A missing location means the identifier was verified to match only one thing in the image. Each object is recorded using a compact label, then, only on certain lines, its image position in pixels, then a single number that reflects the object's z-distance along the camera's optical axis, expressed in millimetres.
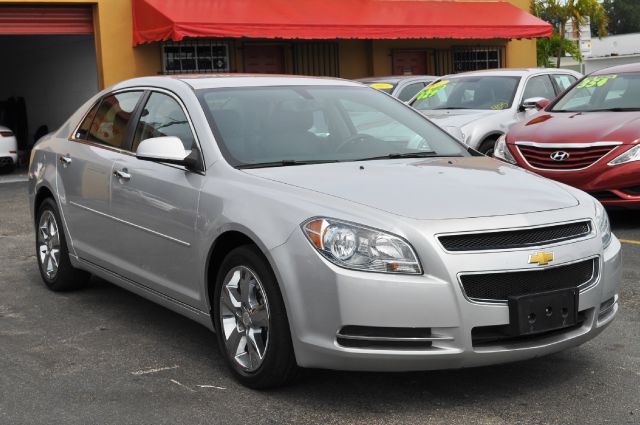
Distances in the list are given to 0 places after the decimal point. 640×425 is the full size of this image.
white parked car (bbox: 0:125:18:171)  17678
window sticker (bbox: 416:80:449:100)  14000
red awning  18922
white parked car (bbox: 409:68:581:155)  12500
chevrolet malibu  4277
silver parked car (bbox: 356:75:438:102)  15211
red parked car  9367
